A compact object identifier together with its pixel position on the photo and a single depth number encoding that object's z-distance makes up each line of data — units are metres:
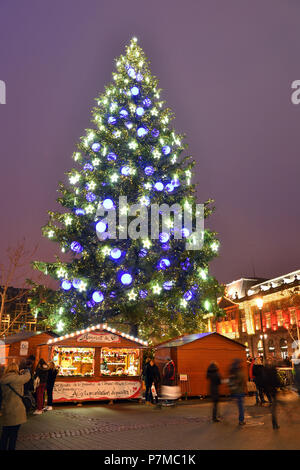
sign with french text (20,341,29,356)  24.66
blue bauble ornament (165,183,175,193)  24.22
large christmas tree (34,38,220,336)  21.62
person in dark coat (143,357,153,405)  16.89
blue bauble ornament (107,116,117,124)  25.75
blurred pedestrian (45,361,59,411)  15.88
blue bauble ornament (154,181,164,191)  23.00
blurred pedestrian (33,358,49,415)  14.93
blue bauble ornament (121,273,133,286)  21.02
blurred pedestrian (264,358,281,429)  10.31
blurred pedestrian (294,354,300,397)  11.66
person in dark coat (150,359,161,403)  16.92
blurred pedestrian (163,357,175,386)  16.52
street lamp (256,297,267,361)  22.09
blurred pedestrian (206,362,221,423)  11.59
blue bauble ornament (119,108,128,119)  25.98
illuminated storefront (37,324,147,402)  17.03
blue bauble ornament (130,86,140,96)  26.23
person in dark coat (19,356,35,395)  14.79
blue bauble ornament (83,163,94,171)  24.42
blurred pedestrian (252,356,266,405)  15.80
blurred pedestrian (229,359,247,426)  11.12
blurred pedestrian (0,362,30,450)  7.16
